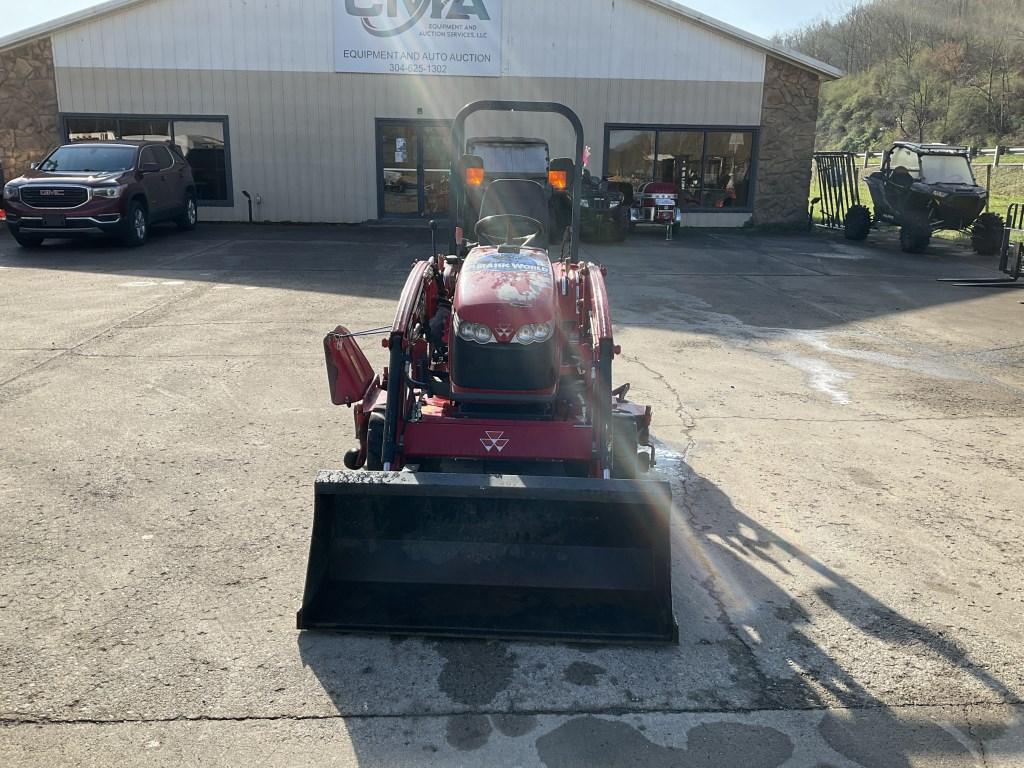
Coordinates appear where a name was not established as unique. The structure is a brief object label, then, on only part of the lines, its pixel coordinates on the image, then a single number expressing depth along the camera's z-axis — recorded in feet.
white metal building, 63.67
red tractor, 12.32
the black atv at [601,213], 57.41
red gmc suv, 47.29
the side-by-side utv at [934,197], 56.18
